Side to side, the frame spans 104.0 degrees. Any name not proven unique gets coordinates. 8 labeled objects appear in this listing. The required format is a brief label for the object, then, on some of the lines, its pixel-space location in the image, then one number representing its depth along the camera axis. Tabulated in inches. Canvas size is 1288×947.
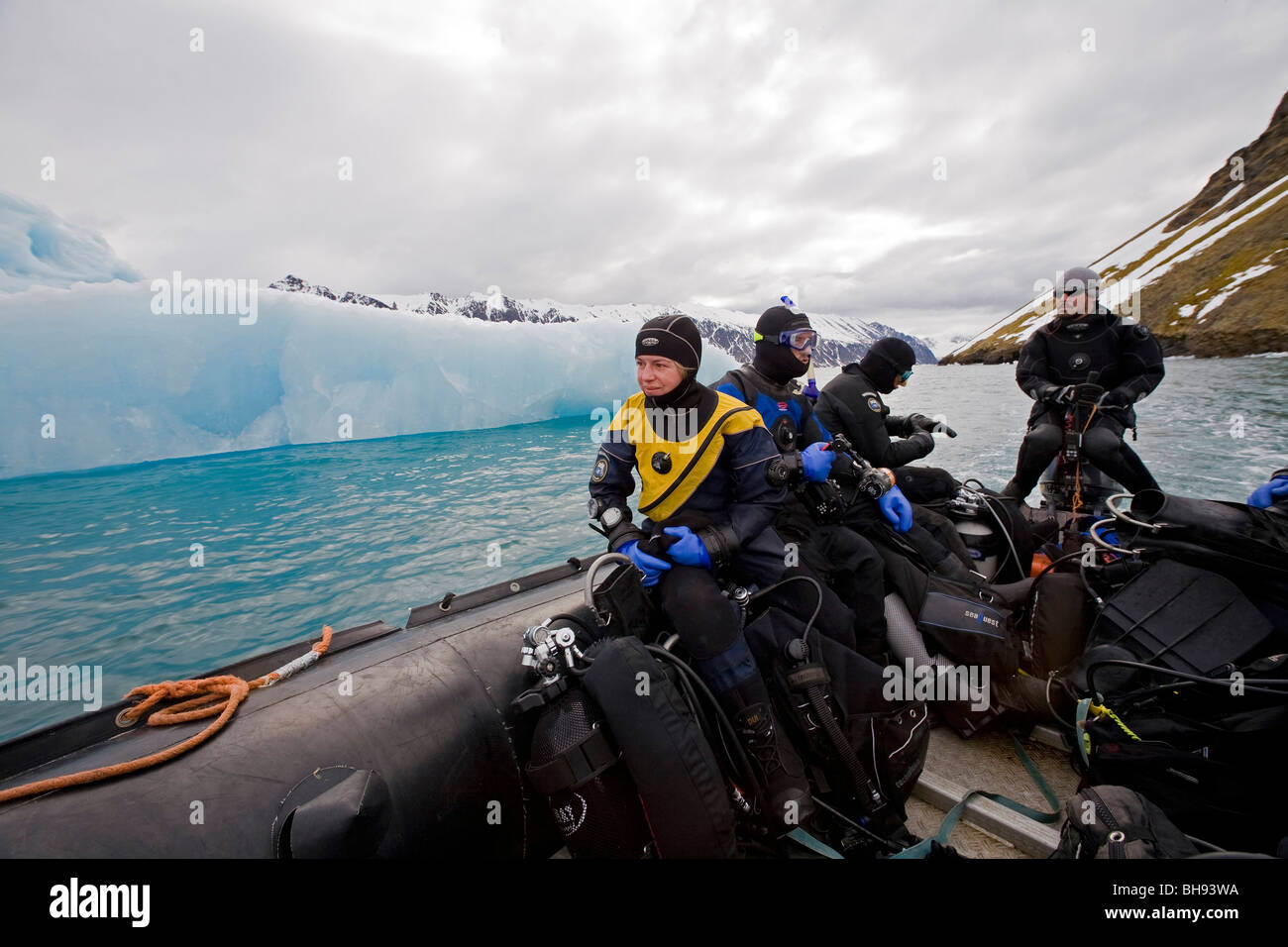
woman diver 88.2
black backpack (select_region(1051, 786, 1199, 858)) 51.9
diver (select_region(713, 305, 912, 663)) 106.1
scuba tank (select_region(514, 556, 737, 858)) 61.6
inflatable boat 49.3
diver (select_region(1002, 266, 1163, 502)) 168.7
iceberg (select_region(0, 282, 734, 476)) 447.2
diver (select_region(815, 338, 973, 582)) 133.4
